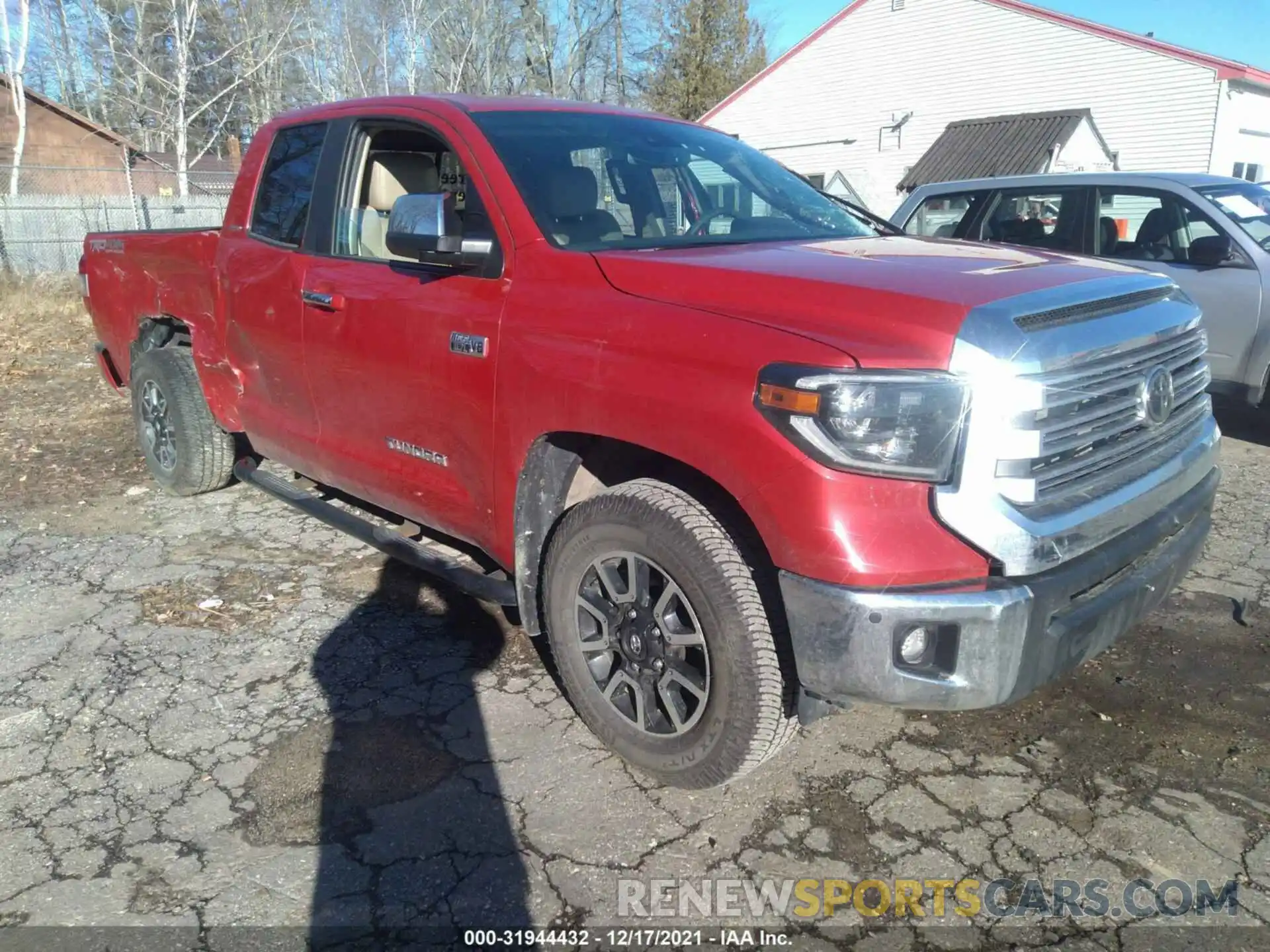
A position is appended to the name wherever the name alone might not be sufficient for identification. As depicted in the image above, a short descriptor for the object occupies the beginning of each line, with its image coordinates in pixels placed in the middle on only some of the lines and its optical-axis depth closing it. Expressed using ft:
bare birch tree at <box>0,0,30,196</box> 75.77
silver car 20.53
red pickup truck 7.28
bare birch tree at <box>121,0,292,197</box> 91.76
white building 65.10
